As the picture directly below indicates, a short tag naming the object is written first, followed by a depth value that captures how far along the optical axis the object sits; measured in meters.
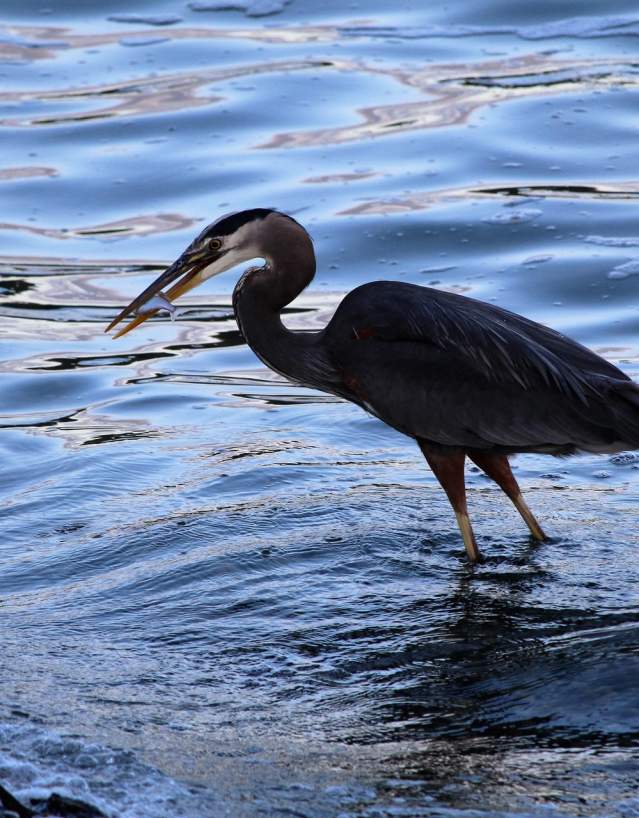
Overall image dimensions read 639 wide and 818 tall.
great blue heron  12.16
